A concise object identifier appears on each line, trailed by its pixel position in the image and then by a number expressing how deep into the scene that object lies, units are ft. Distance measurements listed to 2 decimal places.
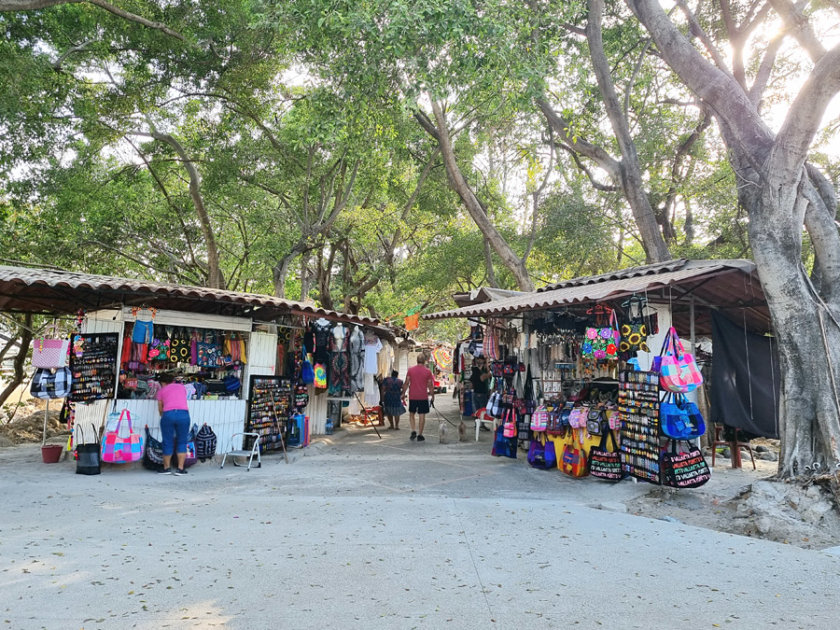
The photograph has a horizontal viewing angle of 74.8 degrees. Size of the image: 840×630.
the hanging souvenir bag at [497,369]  33.86
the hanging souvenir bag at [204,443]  29.04
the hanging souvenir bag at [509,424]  31.27
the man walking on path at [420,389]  39.29
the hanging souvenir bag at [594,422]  25.51
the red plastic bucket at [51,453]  28.55
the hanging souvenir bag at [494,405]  32.37
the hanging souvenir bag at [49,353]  27.76
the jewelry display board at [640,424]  22.91
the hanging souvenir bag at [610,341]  25.72
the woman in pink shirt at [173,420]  26.84
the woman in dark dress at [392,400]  47.83
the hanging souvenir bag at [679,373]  22.03
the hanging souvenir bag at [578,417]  26.10
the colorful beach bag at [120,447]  26.32
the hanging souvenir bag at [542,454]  28.50
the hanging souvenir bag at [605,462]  24.77
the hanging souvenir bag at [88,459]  25.95
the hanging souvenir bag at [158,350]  29.09
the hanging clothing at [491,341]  35.27
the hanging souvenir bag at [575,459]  26.45
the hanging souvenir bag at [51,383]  27.20
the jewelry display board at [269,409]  32.17
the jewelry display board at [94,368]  27.86
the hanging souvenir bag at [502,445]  31.91
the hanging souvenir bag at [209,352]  30.76
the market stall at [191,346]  27.91
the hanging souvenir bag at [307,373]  36.47
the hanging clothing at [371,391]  41.52
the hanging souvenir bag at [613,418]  24.88
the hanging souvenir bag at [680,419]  21.94
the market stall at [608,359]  22.95
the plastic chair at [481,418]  39.07
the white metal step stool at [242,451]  28.40
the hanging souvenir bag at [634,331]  25.16
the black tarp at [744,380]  28.68
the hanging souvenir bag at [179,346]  29.96
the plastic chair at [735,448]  30.63
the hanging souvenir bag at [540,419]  28.09
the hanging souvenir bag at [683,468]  22.35
